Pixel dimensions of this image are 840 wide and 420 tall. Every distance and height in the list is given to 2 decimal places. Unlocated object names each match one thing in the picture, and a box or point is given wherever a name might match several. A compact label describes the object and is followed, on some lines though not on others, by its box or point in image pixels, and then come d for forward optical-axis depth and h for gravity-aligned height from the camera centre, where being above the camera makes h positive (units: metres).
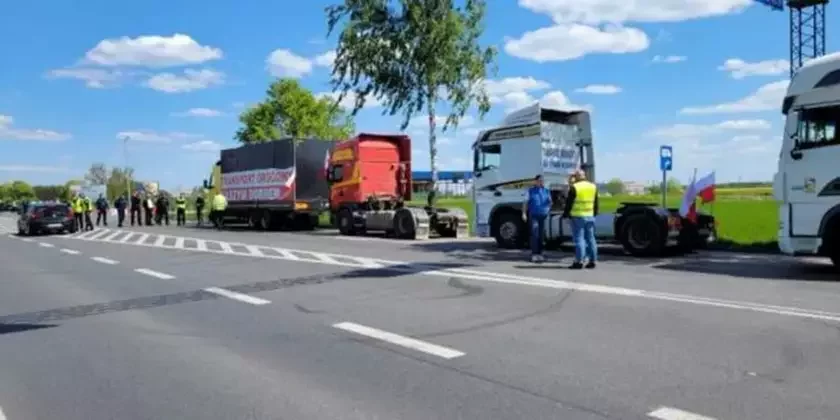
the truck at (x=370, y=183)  24.12 +0.97
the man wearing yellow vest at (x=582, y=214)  12.34 -0.07
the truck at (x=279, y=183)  27.92 +1.15
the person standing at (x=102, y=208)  38.38 +0.32
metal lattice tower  34.91 +8.89
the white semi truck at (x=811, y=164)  10.84 +0.66
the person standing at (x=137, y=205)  37.81 +0.45
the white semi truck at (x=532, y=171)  15.34 +0.90
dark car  30.89 -0.16
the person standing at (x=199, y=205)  36.68 +0.38
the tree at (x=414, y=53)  27.17 +6.01
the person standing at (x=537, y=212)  13.63 -0.03
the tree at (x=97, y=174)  113.64 +6.26
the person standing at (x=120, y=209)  36.31 +0.24
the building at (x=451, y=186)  95.18 +3.37
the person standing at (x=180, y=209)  37.03 +0.22
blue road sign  18.42 +1.21
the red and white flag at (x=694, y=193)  14.56 +0.31
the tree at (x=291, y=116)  52.03 +6.94
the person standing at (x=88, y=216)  34.19 -0.09
